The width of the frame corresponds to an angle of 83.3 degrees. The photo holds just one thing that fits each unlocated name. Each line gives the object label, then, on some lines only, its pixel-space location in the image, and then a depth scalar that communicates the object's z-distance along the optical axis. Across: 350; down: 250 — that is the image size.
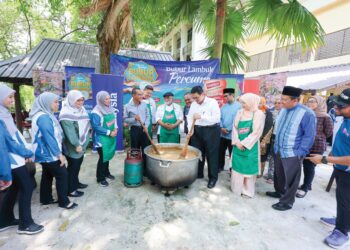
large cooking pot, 2.81
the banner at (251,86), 6.71
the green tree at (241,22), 3.75
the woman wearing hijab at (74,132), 2.66
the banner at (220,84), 5.41
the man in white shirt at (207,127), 3.24
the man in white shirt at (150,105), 3.92
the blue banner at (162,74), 5.25
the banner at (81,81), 5.30
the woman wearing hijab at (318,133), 3.14
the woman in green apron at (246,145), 2.95
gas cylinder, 3.26
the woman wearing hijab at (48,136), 2.25
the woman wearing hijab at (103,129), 3.11
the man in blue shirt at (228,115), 3.73
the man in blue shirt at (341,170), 2.02
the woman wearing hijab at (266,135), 3.45
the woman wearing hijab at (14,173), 1.89
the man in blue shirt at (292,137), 2.57
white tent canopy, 7.10
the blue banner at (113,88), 4.82
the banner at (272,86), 5.28
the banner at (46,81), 5.48
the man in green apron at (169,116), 3.79
